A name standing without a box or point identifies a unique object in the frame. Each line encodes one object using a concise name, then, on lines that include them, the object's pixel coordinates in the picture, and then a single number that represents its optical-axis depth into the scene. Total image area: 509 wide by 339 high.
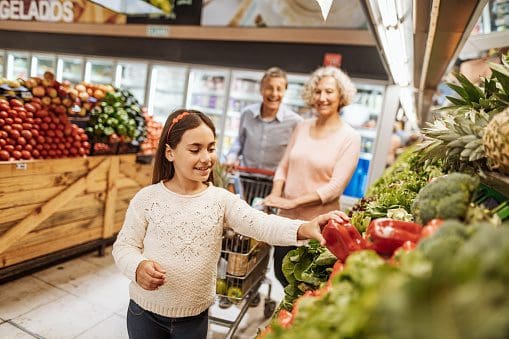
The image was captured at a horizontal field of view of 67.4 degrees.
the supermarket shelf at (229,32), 6.31
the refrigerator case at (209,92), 7.42
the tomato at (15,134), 3.06
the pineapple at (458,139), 1.17
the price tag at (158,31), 7.67
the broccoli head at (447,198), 0.87
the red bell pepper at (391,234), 0.89
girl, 1.60
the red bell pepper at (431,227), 0.82
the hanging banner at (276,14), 6.30
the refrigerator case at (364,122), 6.28
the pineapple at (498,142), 0.91
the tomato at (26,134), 3.14
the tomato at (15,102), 3.21
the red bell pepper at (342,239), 1.08
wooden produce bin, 3.04
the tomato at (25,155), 3.12
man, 3.38
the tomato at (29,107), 3.26
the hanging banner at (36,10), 5.35
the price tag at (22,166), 3.01
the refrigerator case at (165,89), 7.96
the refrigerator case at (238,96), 7.14
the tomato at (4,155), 2.95
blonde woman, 2.53
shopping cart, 2.39
